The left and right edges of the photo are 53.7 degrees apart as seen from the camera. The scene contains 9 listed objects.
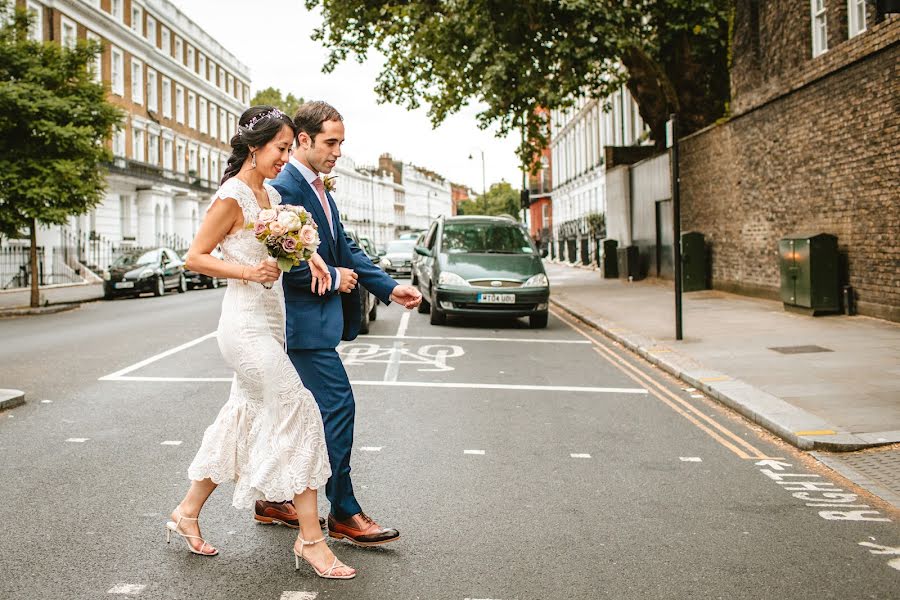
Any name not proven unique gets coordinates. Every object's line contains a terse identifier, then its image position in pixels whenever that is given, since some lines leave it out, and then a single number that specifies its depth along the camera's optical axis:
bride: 3.65
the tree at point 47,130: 19.55
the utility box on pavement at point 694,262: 20.78
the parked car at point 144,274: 26.62
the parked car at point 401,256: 32.97
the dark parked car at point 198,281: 31.52
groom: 3.85
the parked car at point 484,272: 14.16
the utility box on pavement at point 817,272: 13.54
